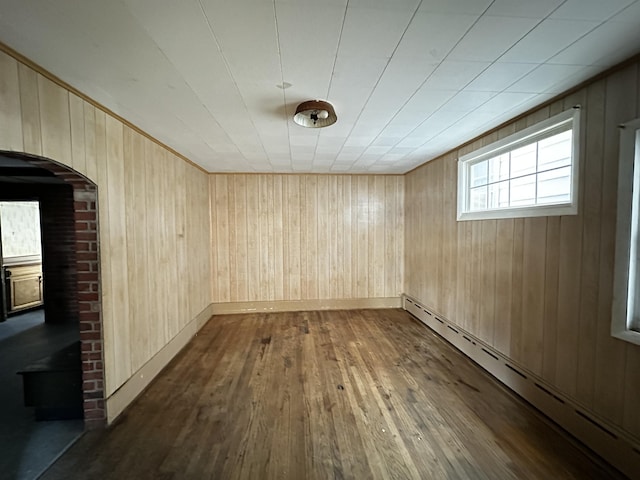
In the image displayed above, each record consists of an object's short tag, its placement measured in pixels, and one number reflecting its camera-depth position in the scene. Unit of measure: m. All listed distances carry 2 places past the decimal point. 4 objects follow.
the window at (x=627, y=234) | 1.53
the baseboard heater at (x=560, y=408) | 1.58
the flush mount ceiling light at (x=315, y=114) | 1.96
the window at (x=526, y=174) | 1.96
